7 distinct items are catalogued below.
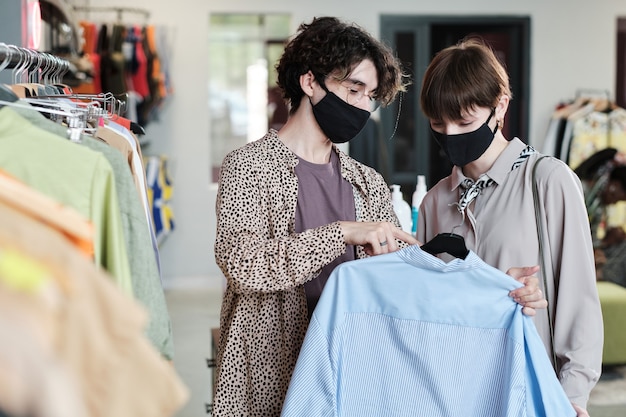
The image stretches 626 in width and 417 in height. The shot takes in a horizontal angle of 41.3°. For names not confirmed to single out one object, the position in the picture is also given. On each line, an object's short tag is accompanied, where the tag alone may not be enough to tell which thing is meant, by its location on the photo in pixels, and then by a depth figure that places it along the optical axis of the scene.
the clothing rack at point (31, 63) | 1.76
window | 7.49
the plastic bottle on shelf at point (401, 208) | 3.16
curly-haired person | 1.79
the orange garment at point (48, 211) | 0.95
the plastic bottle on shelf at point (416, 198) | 3.14
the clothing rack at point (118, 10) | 6.66
